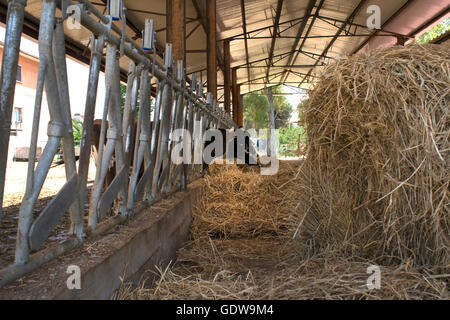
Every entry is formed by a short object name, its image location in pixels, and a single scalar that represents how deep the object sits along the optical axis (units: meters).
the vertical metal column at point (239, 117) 20.94
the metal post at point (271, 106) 21.80
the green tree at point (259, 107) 36.27
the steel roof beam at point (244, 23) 11.61
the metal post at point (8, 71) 1.39
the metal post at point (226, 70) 14.36
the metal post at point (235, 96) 19.98
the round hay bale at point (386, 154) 2.09
